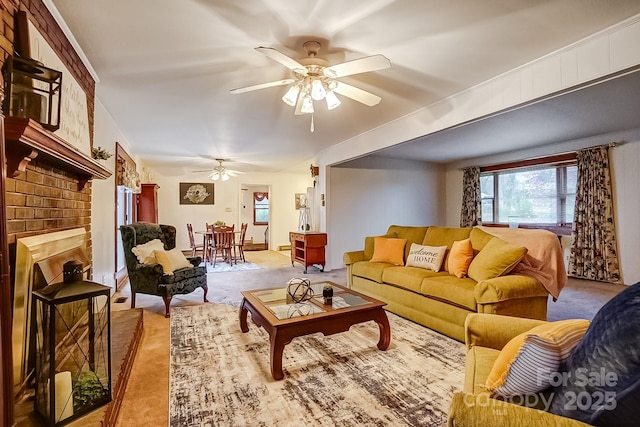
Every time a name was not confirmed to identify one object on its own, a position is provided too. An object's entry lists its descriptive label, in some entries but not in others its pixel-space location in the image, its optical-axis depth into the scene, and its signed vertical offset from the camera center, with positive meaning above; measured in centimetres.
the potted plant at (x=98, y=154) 302 +57
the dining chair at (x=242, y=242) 733 -67
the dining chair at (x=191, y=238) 714 -59
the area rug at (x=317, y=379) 175 -112
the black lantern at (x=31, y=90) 150 +64
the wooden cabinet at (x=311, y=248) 586 -66
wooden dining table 708 -64
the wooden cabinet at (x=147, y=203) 703 +23
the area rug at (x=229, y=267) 620 -112
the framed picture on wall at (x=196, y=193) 891 +58
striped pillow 105 -51
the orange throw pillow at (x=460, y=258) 309 -45
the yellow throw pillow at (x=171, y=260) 363 -57
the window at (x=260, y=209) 1109 +15
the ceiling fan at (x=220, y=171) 724 +99
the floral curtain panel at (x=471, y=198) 682 +34
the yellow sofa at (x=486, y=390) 87 -58
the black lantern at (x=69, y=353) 145 -75
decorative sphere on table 276 -70
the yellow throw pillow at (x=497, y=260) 262 -40
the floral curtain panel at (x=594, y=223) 483 -15
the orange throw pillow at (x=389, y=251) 388 -47
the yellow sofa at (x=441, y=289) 249 -70
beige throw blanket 274 -43
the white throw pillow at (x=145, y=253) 369 -47
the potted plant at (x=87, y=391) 158 -93
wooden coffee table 212 -75
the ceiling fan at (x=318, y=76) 208 +101
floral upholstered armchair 353 -65
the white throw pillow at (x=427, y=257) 340 -49
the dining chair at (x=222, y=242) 699 -65
